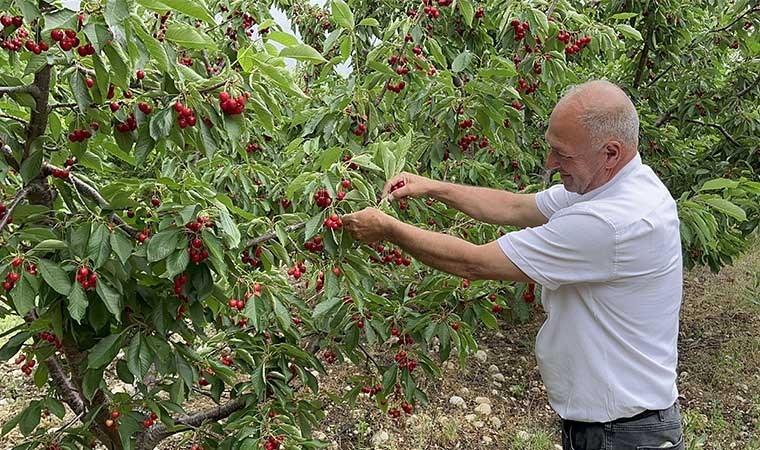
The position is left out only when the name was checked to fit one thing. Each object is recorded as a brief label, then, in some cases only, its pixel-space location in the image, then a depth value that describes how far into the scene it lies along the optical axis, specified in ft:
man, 6.81
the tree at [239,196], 5.91
